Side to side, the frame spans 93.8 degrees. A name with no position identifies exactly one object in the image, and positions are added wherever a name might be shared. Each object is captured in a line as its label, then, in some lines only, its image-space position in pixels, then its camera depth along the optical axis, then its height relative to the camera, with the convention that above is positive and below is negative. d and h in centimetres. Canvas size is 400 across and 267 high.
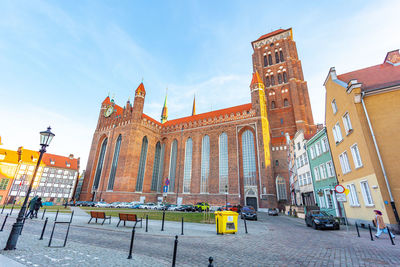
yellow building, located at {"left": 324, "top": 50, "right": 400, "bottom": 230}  1137 +424
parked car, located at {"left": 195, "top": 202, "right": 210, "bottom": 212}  3183 -133
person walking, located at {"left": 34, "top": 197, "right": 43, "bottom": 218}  1477 -65
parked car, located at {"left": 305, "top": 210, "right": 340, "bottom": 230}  1264 -119
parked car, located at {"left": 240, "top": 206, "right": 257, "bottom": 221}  2003 -137
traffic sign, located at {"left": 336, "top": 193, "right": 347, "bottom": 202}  1070 +33
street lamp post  547 -95
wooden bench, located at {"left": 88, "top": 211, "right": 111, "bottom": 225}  1156 -108
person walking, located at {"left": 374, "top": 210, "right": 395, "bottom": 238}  965 -92
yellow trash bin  1008 -114
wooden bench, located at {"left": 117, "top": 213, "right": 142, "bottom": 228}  1029 -104
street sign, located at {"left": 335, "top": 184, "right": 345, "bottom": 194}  1074 +77
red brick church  3884 +1131
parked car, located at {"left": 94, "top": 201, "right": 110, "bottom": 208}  3584 -143
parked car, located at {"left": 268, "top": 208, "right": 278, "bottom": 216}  2867 -169
